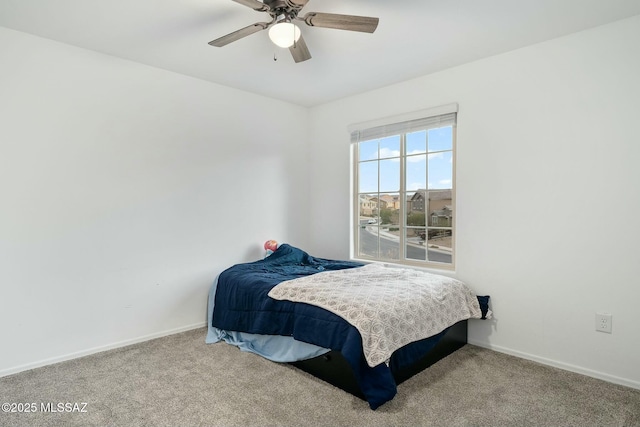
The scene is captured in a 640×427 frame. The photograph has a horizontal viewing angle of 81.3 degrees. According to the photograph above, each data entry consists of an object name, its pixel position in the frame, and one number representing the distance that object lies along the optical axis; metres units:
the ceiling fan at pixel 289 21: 1.98
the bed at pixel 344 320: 2.16
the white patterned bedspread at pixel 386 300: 2.20
